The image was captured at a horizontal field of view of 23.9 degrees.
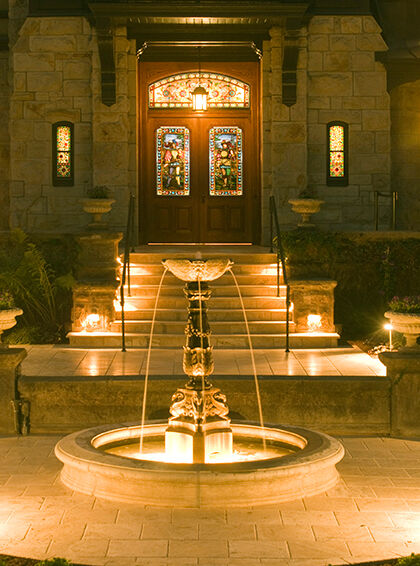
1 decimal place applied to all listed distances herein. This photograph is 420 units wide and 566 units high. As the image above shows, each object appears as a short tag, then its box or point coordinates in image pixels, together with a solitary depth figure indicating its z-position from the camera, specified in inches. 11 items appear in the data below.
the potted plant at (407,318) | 392.5
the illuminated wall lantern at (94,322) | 551.8
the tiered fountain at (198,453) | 289.0
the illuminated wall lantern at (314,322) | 552.7
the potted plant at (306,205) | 607.8
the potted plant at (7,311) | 402.3
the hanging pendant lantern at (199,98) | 675.4
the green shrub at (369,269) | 587.2
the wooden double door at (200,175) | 717.3
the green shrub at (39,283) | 555.5
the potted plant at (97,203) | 605.9
